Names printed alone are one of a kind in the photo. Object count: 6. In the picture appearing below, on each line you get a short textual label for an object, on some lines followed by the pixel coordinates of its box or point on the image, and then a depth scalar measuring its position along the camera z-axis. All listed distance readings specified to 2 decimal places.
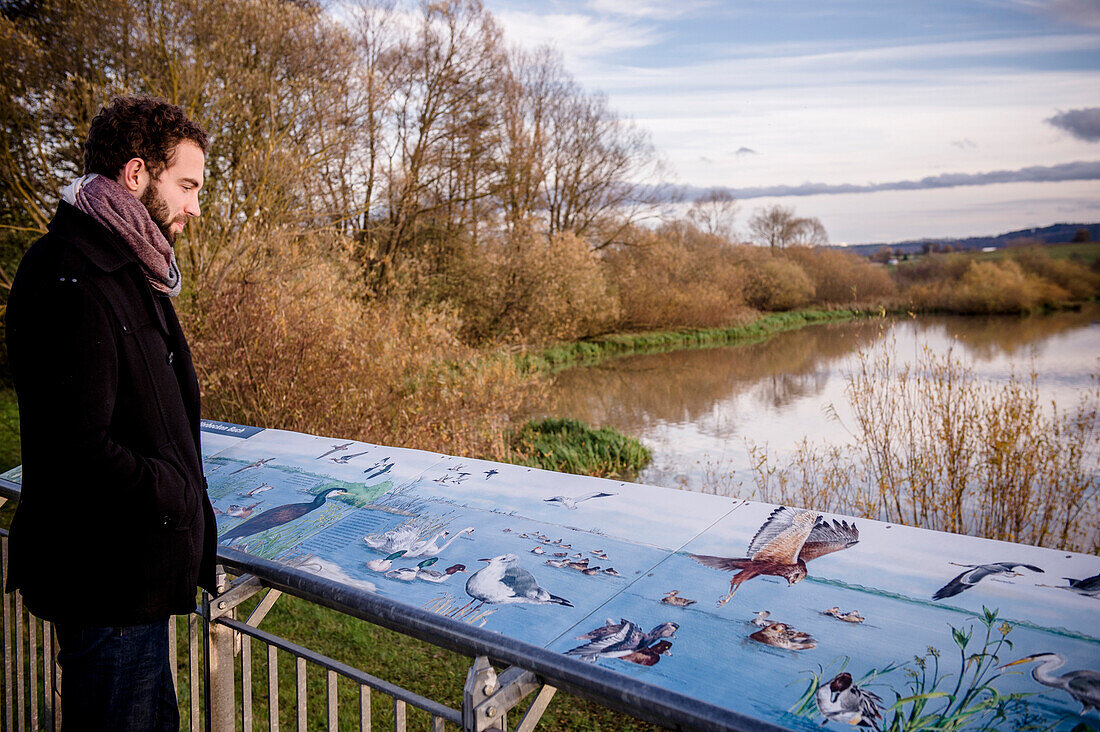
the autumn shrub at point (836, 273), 21.64
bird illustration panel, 1.32
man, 1.58
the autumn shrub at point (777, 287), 29.73
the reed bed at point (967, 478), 5.62
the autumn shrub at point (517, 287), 18.47
